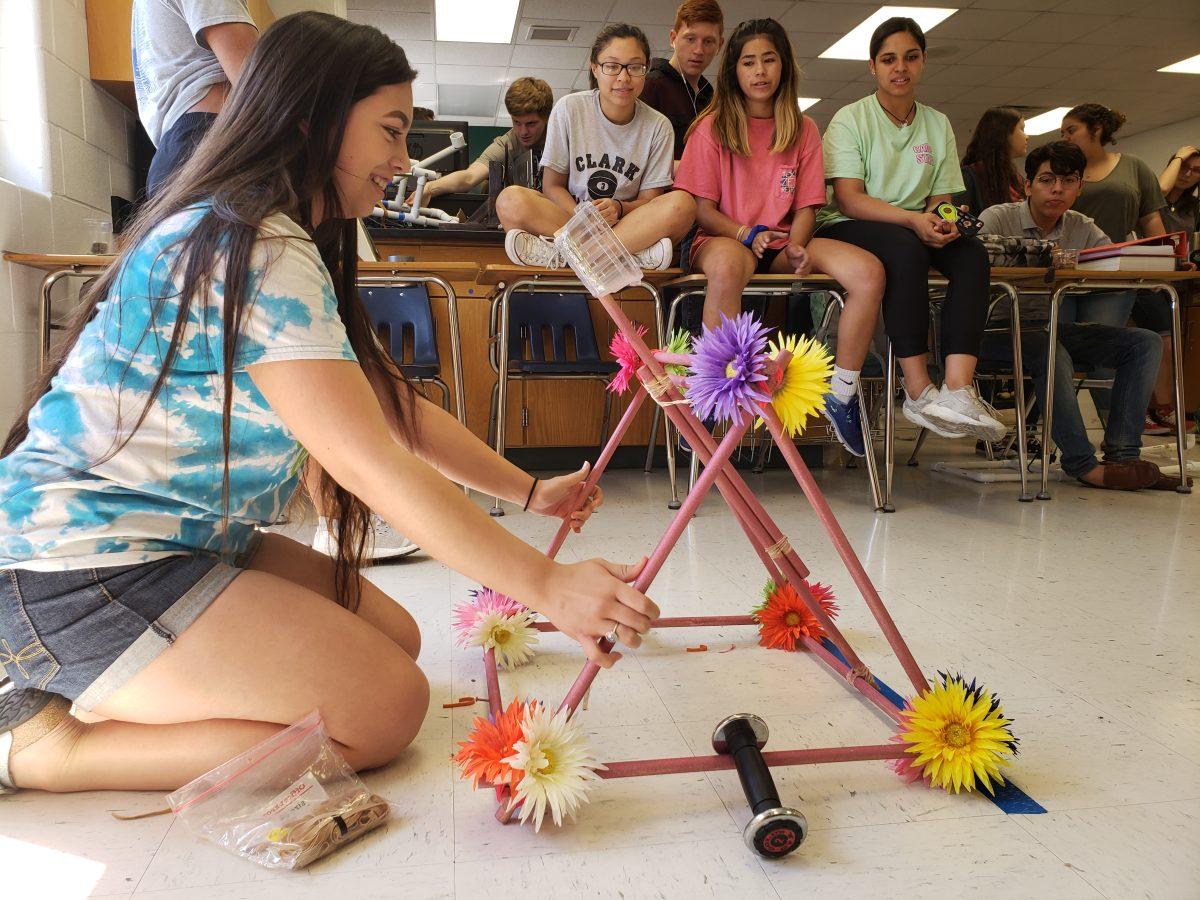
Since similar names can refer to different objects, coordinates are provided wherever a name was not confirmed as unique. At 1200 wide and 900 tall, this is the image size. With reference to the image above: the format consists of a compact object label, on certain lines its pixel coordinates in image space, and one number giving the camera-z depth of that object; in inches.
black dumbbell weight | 33.4
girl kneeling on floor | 32.7
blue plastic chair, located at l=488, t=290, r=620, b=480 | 121.2
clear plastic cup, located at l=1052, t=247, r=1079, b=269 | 124.9
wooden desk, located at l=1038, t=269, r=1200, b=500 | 114.2
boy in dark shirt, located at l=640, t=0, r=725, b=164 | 124.3
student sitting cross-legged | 103.1
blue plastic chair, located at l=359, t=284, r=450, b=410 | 113.6
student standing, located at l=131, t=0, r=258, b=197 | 71.2
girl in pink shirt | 104.4
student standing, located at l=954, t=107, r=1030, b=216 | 149.0
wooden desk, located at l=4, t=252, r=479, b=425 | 96.3
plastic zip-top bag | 34.5
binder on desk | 116.4
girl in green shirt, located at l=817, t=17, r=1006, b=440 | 99.0
